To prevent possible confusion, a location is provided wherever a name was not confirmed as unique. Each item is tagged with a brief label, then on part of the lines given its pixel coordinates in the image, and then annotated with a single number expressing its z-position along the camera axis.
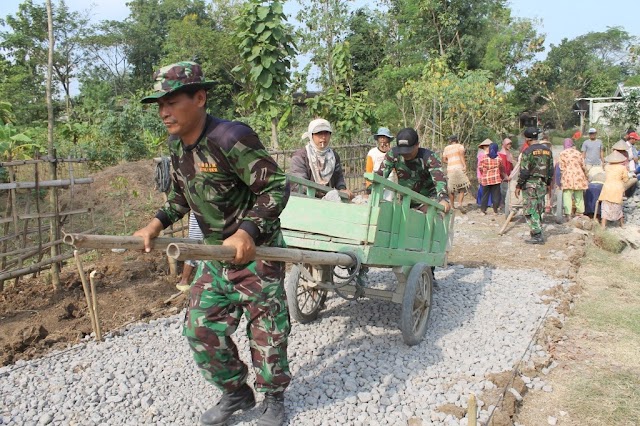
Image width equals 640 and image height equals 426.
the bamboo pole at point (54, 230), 5.98
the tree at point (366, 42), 25.44
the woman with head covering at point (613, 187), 9.65
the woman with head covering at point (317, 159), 5.06
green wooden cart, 3.78
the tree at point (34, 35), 23.80
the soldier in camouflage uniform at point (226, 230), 2.62
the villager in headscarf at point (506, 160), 11.52
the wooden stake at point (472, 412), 2.51
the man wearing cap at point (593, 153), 12.54
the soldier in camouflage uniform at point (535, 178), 8.54
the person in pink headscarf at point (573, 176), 10.10
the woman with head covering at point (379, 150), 7.99
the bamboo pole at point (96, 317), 4.37
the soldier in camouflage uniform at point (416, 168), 5.01
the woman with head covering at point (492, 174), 10.97
